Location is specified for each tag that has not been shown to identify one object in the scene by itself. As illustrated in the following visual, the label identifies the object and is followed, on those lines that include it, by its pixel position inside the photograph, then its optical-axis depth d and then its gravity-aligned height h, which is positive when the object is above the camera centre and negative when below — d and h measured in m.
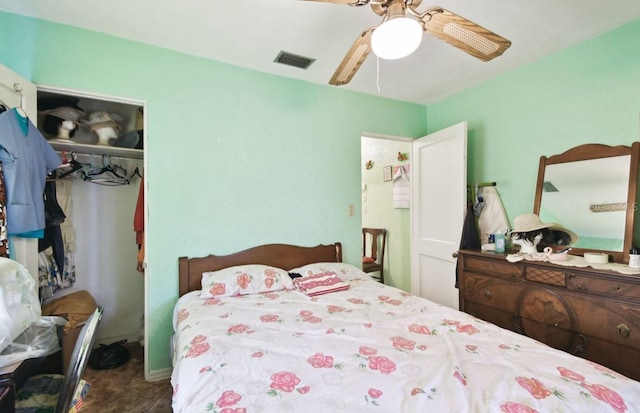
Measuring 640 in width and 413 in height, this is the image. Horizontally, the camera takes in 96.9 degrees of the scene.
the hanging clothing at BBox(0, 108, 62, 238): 1.47 +0.18
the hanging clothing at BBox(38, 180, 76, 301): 2.15 -0.37
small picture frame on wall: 4.05 +0.44
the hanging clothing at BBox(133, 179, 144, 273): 2.33 -0.16
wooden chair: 3.92 -0.64
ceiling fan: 1.19 +0.81
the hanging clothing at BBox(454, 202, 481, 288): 2.57 -0.29
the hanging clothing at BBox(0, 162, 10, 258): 1.41 -0.10
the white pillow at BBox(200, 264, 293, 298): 2.04 -0.58
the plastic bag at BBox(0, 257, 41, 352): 1.04 -0.39
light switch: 2.93 -0.07
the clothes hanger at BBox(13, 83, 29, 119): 1.57 +0.57
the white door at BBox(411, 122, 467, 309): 2.70 -0.06
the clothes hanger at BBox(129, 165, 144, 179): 2.74 +0.30
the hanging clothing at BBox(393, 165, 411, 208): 3.72 +0.22
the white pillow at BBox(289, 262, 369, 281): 2.44 -0.58
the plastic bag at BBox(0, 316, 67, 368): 1.06 -0.58
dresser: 1.60 -0.68
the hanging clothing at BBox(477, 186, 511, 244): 2.60 -0.11
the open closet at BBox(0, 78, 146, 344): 2.20 -0.03
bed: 0.91 -0.65
